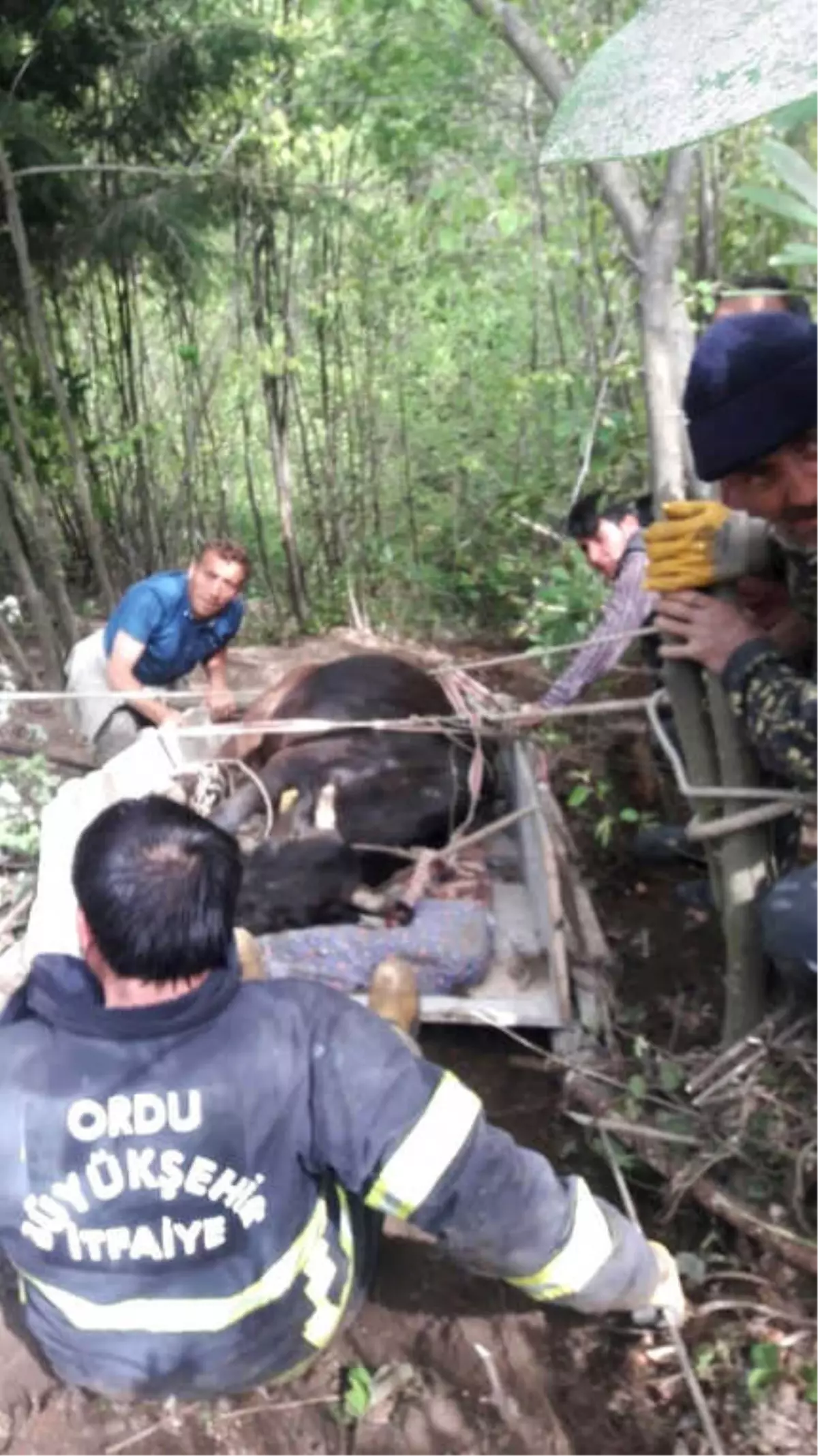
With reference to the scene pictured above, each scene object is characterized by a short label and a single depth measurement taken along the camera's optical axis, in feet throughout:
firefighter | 5.64
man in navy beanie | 6.00
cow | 11.26
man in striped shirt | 13.25
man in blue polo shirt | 15.76
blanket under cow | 10.46
